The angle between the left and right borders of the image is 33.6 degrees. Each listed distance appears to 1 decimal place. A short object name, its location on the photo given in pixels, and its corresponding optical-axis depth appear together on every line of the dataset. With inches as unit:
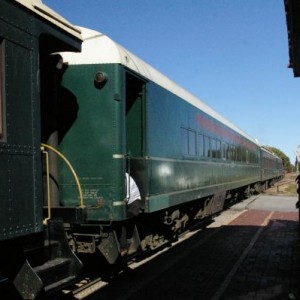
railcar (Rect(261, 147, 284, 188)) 1200.8
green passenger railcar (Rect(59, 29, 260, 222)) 261.4
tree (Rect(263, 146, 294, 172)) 4414.4
